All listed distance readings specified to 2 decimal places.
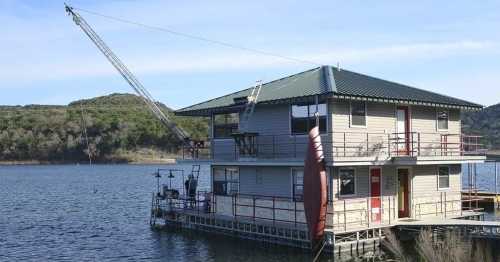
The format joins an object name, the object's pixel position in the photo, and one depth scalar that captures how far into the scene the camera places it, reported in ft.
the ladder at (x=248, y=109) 101.54
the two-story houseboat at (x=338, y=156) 91.76
